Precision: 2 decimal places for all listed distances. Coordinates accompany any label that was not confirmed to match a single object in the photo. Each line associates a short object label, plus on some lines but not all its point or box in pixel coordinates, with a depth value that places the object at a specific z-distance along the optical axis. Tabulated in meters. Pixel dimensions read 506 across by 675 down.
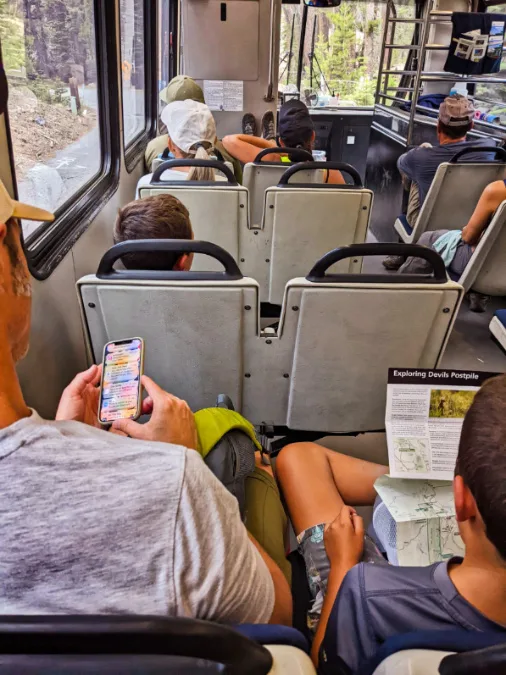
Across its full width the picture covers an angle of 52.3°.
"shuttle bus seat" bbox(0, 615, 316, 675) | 0.41
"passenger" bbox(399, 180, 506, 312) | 2.75
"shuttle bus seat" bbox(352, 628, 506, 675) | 0.54
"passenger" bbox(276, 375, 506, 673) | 0.68
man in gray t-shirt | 0.55
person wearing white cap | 3.20
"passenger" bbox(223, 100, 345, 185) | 3.79
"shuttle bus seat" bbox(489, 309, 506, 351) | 2.26
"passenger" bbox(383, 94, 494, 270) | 3.80
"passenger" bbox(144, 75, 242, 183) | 3.75
